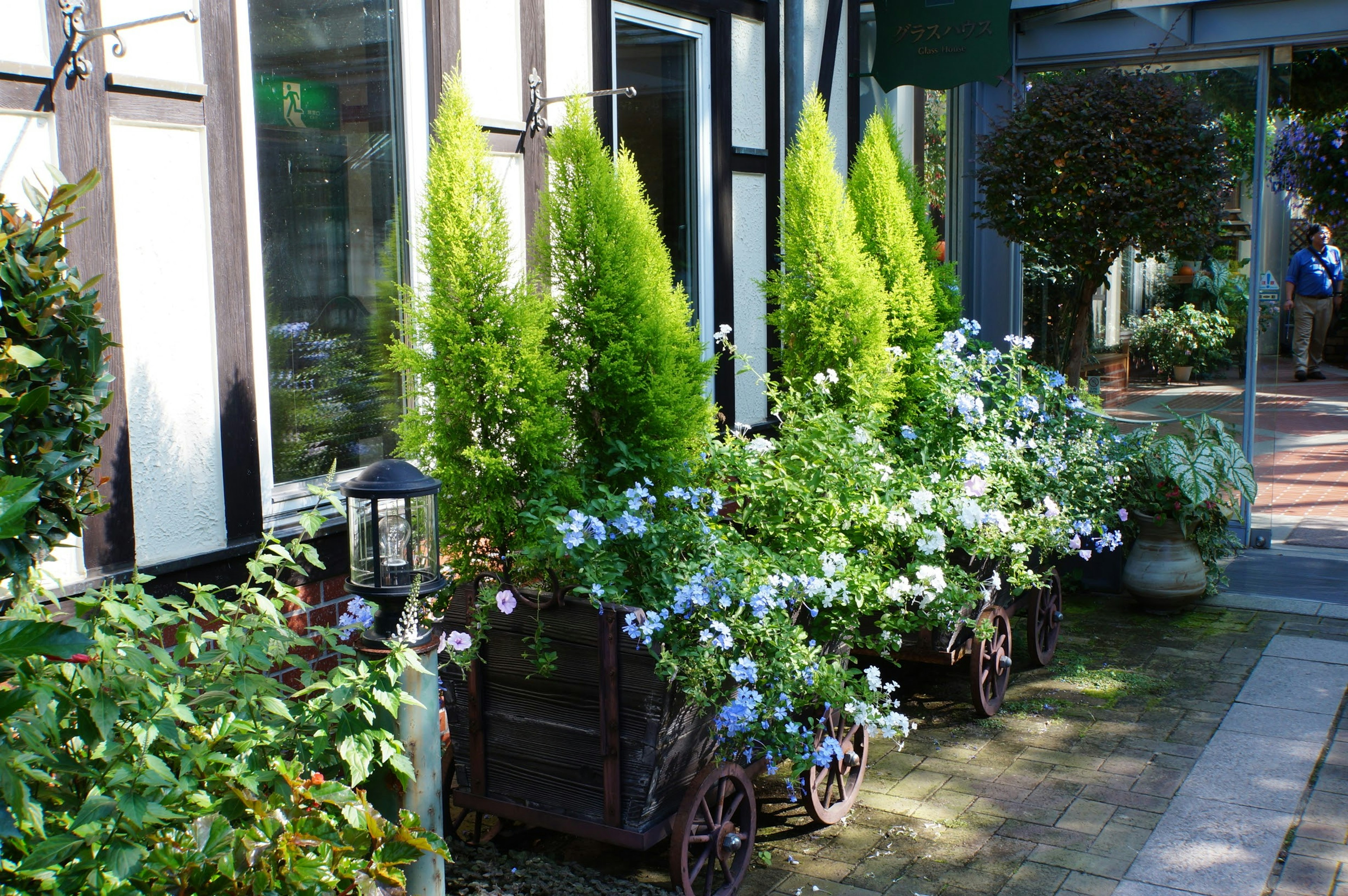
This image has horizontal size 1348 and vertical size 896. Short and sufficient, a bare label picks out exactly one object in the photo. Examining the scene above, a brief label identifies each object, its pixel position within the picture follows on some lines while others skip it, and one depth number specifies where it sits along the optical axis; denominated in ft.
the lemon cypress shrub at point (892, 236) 19.62
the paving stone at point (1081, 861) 11.88
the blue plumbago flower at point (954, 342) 17.62
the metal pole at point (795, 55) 19.67
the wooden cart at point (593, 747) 10.67
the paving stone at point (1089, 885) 11.46
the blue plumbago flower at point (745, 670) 10.39
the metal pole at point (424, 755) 9.52
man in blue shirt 32.27
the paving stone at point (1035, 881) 11.50
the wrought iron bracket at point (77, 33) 9.98
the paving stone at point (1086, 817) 12.87
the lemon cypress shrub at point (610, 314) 12.69
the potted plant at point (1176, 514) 19.86
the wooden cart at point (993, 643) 15.24
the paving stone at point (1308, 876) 11.53
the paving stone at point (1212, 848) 11.66
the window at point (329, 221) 12.66
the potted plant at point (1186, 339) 24.94
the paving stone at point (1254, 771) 13.56
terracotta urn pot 20.16
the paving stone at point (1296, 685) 16.46
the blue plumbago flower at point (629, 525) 11.24
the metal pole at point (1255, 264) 23.72
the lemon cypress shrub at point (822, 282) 17.88
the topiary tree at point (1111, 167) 19.89
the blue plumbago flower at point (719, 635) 10.49
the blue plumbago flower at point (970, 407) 16.51
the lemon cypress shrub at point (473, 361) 11.81
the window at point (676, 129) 18.08
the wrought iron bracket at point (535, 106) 15.06
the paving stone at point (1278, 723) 15.37
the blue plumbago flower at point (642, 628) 10.32
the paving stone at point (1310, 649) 18.30
